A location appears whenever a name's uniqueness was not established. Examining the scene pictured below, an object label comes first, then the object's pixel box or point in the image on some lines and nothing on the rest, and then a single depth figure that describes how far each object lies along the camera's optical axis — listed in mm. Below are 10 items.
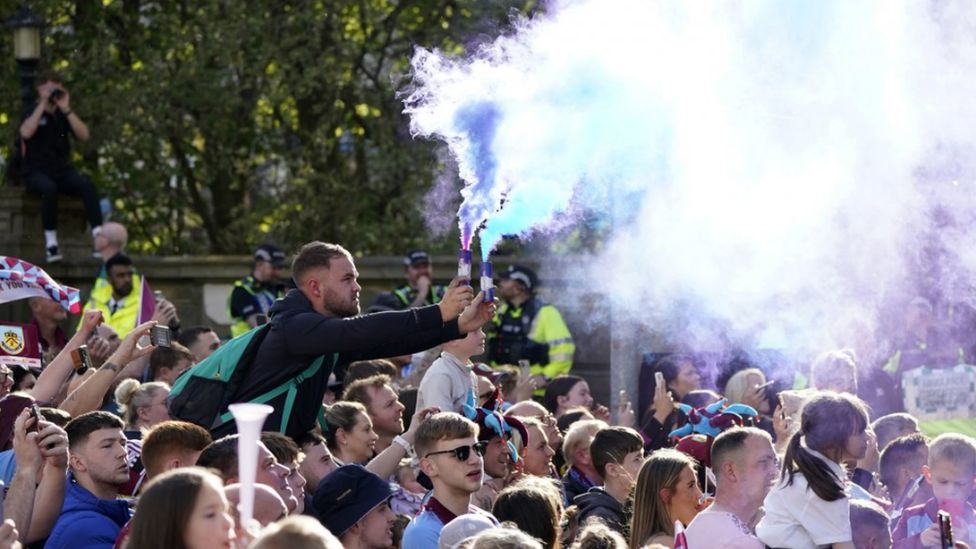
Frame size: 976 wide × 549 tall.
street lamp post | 27109
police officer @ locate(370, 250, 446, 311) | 24059
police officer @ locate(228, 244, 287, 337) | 23968
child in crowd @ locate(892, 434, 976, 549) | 12727
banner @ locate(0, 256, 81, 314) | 16487
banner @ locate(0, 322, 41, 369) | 15379
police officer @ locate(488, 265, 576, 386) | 23642
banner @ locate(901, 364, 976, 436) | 19328
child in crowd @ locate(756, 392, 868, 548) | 11326
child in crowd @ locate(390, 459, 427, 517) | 13867
